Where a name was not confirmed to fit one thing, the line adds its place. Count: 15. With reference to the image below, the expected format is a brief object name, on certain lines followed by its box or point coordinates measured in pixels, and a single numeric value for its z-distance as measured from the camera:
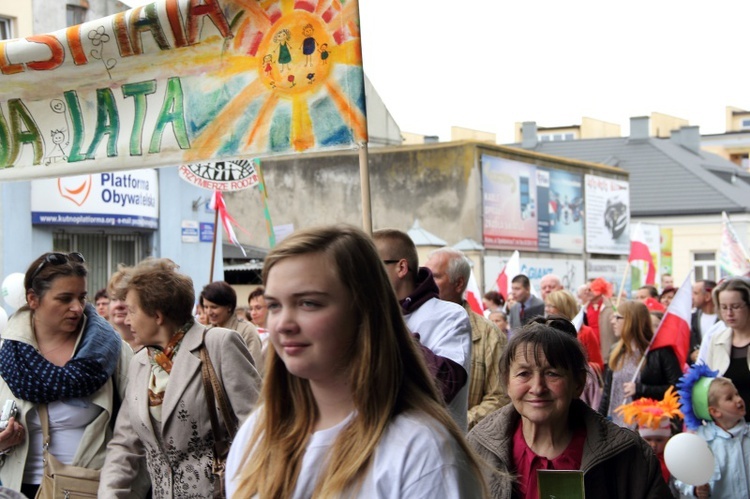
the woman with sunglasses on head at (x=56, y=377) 4.99
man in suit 14.84
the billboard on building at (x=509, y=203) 36.31
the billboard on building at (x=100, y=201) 18.72
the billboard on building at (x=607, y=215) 42.34
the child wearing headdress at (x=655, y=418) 6.73
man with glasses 4.49
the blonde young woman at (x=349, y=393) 2.26
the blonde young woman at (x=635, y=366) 8.73
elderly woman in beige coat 4.60
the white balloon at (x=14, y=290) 7.12
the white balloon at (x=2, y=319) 8.33
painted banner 4.89
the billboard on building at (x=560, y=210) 39.12
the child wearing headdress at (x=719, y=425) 6.88
